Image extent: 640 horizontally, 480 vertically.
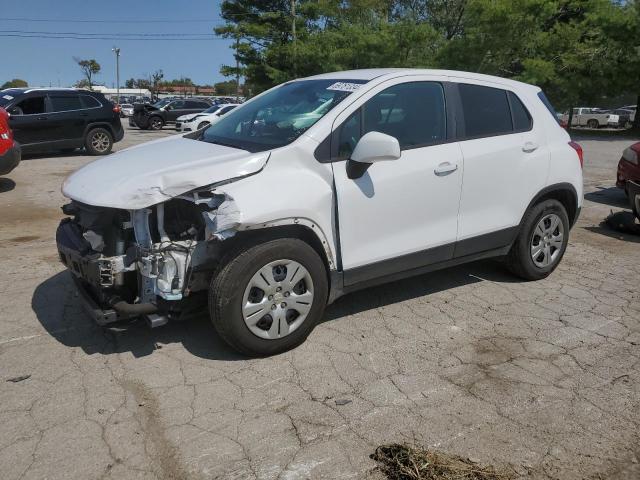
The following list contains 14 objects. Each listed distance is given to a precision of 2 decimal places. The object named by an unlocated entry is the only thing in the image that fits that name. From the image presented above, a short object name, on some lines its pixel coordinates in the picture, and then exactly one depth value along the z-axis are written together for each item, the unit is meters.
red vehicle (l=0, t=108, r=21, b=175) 8.48
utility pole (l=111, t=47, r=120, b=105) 74.02
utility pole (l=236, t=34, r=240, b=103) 33.65
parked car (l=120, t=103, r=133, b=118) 47.83
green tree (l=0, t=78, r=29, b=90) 96.44
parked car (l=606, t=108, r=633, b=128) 32.97
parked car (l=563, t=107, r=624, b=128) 33.06
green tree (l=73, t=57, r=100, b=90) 94.28
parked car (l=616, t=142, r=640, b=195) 7.74
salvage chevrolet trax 3.37
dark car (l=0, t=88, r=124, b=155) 12.52
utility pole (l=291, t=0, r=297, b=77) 31.83
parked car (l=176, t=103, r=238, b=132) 23.62
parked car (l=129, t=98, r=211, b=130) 27.92
